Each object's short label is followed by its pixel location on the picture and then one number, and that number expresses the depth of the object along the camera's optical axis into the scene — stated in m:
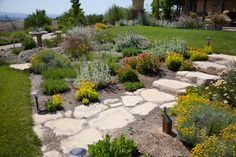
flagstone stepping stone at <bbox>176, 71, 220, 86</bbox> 5.60
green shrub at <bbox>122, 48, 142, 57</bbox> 8.09
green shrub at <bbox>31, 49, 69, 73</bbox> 7.11
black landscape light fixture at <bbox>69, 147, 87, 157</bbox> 2.70
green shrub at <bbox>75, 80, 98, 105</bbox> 5.09
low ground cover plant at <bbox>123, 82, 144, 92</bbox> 5.61
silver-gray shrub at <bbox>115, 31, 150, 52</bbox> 8.88
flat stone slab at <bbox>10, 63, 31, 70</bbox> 7.60
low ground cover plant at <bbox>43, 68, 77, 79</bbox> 6.33
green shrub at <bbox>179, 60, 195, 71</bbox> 6.56
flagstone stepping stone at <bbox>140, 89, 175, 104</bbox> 5.06
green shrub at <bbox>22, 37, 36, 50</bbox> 9.91
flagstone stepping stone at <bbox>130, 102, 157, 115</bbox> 4.55
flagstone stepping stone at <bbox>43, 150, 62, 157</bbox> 3.33
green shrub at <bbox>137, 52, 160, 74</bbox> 6.49
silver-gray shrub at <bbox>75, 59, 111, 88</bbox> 5.73
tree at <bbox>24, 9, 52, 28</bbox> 17.53
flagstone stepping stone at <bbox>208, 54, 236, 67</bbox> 6.75
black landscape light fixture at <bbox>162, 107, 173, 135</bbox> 3.60
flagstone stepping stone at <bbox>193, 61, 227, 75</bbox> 6.22
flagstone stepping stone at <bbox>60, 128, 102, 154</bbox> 3.54
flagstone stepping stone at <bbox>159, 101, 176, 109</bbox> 4.72
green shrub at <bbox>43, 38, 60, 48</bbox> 10.70
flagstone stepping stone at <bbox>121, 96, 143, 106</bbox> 4.94
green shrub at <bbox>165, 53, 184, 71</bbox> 6.70
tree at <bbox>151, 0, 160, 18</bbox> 19.93
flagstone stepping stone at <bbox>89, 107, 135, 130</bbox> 4.11
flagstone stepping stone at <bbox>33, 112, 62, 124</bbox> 4.32
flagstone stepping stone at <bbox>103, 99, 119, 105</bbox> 5.04
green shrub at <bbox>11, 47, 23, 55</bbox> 9.70
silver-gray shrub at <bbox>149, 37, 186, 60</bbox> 7.43
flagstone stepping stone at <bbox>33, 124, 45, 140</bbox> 3.83
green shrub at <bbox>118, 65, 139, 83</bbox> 6.01
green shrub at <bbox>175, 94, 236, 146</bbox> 3.19
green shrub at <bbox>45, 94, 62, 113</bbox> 4.68
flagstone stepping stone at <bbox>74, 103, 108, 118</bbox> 4.51
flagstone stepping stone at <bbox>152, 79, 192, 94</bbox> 5.44
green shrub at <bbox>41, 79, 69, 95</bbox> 5.49
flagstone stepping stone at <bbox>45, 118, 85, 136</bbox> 3.96
